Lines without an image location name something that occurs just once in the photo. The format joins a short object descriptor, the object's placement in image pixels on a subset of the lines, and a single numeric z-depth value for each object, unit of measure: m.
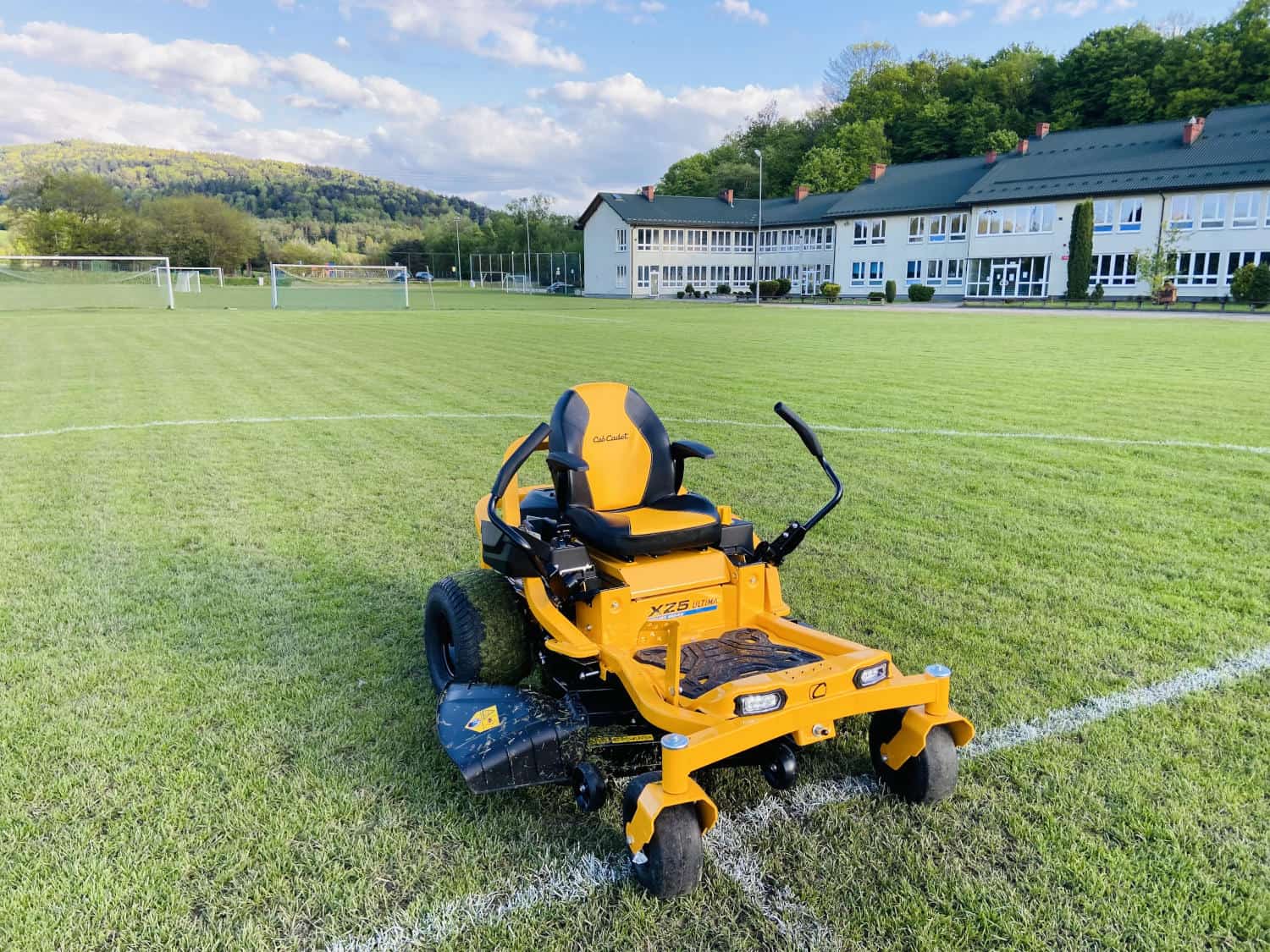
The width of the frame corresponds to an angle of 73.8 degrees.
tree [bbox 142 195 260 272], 77.31
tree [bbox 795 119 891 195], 69.75
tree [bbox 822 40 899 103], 87.62
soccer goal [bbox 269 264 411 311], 39.59
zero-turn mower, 2.58
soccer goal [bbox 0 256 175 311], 34.50
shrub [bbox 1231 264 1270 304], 34.09
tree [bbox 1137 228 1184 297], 41.62
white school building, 41.69
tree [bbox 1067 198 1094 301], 44.41
